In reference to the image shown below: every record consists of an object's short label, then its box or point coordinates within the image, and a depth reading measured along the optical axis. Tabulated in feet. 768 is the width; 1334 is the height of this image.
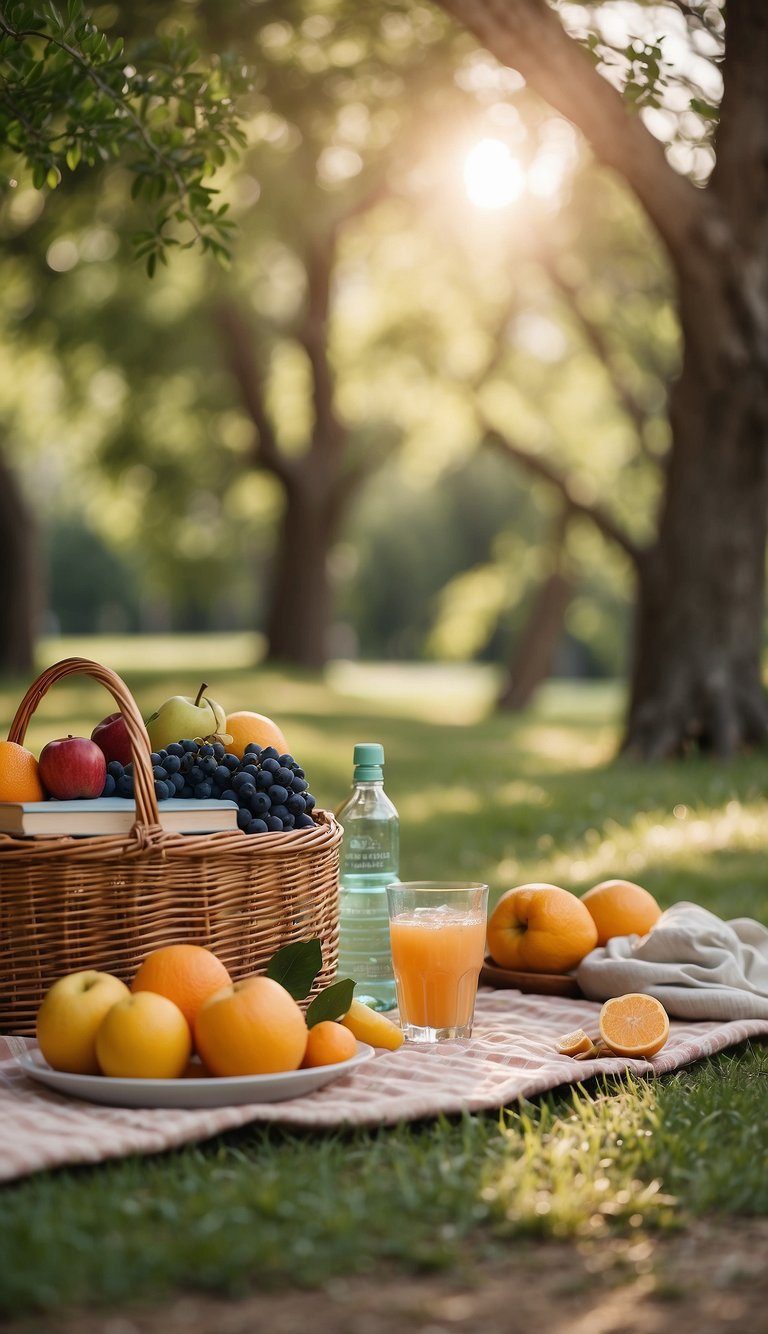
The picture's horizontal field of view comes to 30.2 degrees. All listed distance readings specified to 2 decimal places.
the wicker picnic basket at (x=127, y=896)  9.39
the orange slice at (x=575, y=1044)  10.14
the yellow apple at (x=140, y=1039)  8.43
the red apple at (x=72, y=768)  9.86
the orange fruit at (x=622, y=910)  12.47
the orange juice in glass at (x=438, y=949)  10.09
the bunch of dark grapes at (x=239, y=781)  10.25
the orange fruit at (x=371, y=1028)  9.95
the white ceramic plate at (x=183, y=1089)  8.36
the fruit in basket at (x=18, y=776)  9.91
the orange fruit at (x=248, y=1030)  8.47
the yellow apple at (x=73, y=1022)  8.64
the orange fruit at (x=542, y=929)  12.08
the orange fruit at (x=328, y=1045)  8.96
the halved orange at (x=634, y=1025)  10.02
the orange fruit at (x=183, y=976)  8.85
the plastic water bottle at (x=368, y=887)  12.10
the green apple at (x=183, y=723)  10.80
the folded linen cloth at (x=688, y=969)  11.38
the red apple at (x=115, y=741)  10.59
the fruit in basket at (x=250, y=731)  10.97
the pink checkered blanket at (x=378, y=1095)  7.79
